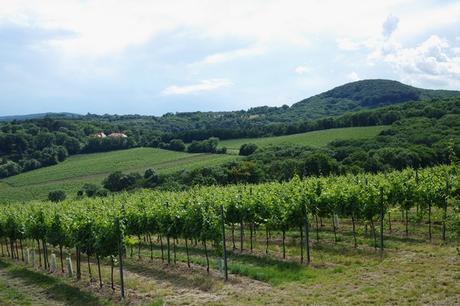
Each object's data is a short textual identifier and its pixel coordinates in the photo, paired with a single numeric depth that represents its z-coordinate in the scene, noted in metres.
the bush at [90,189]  71.04
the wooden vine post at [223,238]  16.46
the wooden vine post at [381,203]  19.85
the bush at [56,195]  67.25
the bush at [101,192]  68.00
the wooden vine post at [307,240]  18.09
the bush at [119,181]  75.19
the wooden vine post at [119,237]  16.55
